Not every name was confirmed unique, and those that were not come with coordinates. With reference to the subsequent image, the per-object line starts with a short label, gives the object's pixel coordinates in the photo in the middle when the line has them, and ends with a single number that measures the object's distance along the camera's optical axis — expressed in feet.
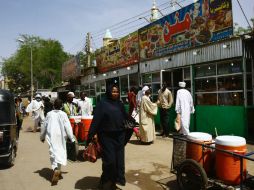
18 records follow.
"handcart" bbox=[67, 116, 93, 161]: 17.60
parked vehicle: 15.95
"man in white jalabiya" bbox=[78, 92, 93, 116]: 26.04
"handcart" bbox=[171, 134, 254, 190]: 10.15
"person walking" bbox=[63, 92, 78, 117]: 20.46
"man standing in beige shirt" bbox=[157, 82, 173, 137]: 25.26
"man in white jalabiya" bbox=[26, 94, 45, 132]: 32.85
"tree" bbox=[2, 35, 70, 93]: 125.72
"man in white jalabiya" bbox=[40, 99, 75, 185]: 14.04
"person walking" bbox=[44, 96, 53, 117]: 32.94
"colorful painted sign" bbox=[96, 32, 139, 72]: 36.77
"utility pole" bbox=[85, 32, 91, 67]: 71.64
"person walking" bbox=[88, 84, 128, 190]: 11.69
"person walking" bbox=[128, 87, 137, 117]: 29.89
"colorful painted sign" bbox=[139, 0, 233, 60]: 22.96
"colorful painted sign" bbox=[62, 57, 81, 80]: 61.92
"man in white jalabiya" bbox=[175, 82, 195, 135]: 21.08
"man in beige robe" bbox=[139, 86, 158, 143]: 22.12
